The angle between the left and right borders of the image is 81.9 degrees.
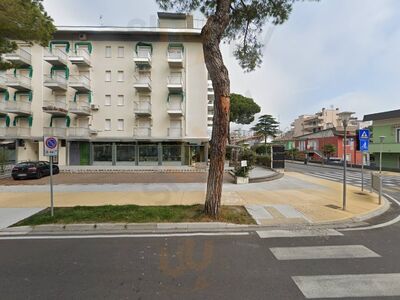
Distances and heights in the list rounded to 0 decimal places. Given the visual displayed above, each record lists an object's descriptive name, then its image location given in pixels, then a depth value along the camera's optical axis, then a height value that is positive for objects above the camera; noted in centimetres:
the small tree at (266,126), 4375 +469
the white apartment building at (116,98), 2475 +577
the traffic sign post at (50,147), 685 +10
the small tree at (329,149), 3753 +26
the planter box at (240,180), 1357 -174
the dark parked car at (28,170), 1524 -133
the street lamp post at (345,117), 860 +125
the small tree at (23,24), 762 +452
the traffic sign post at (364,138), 1034 +57
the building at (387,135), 2611 +183
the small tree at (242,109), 4125 +756
